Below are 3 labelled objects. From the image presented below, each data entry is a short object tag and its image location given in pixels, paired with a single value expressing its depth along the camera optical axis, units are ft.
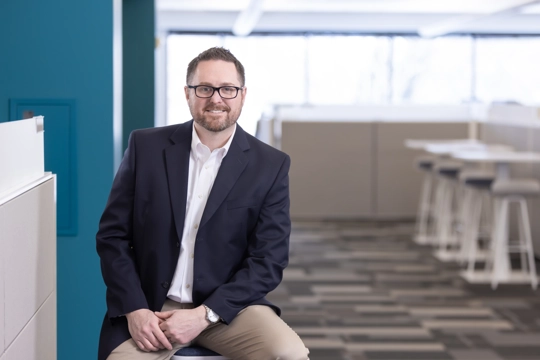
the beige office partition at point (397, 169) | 29.94
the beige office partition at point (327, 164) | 29.94
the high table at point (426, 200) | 25.36
